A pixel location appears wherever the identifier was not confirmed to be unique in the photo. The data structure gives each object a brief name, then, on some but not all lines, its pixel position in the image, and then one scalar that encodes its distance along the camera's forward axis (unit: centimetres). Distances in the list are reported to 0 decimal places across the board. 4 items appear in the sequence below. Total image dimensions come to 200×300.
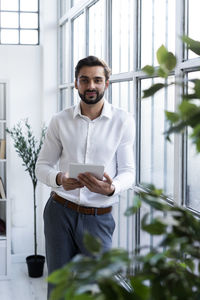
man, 266
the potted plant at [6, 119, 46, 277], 472
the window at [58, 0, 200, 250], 238
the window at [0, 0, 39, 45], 550
